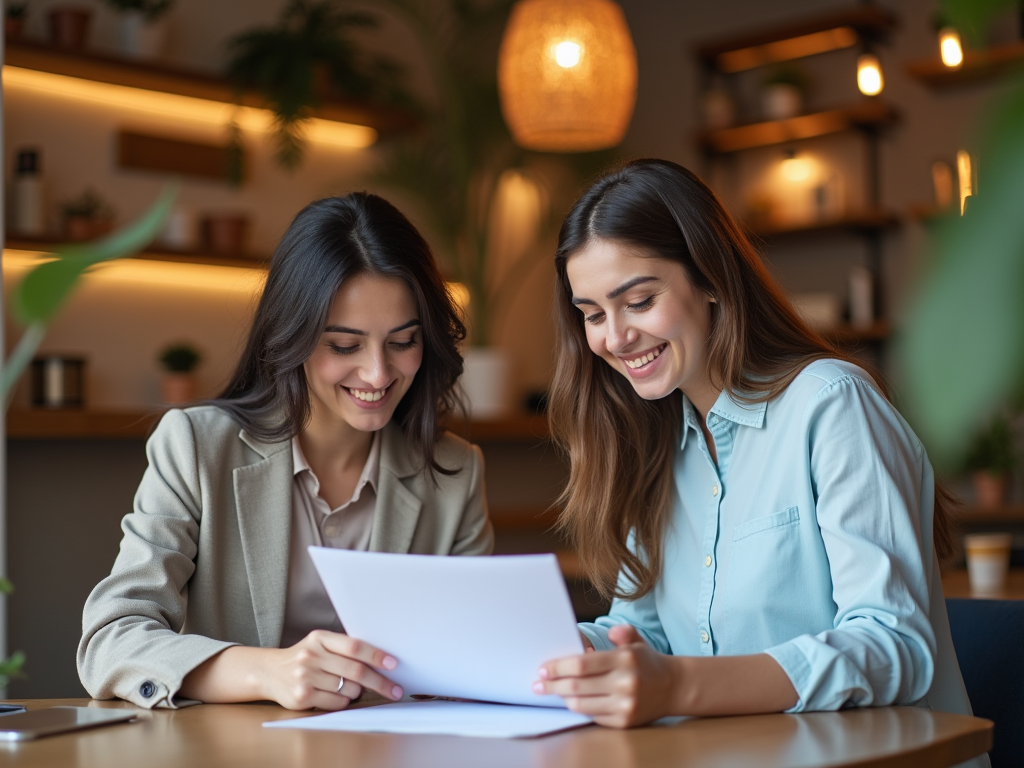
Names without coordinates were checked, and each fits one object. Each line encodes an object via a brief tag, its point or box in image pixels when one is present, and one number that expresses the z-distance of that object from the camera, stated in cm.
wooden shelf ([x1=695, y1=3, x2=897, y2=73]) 526
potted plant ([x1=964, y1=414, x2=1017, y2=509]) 468
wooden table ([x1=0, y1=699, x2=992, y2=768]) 97
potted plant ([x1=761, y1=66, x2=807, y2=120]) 555
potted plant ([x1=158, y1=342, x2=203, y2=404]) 413
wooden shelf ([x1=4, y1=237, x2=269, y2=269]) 380
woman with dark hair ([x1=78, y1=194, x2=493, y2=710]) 168
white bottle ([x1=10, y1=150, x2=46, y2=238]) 383
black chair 145
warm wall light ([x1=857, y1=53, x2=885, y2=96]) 510
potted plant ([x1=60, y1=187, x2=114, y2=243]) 391
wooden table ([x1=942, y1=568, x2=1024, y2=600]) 222
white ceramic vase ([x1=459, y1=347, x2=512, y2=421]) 492
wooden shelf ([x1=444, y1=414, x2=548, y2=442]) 468
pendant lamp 406
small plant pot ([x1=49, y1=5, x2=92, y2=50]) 389
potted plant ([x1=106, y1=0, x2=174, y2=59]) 414
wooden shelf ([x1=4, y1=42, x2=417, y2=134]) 383
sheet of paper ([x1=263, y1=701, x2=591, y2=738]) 112
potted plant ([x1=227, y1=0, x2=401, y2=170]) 432
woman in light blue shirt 116
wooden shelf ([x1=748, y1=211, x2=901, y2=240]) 522
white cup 237
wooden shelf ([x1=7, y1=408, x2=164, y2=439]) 347
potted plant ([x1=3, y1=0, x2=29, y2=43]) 374
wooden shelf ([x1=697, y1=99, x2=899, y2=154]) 523
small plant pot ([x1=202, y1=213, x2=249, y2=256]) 434
